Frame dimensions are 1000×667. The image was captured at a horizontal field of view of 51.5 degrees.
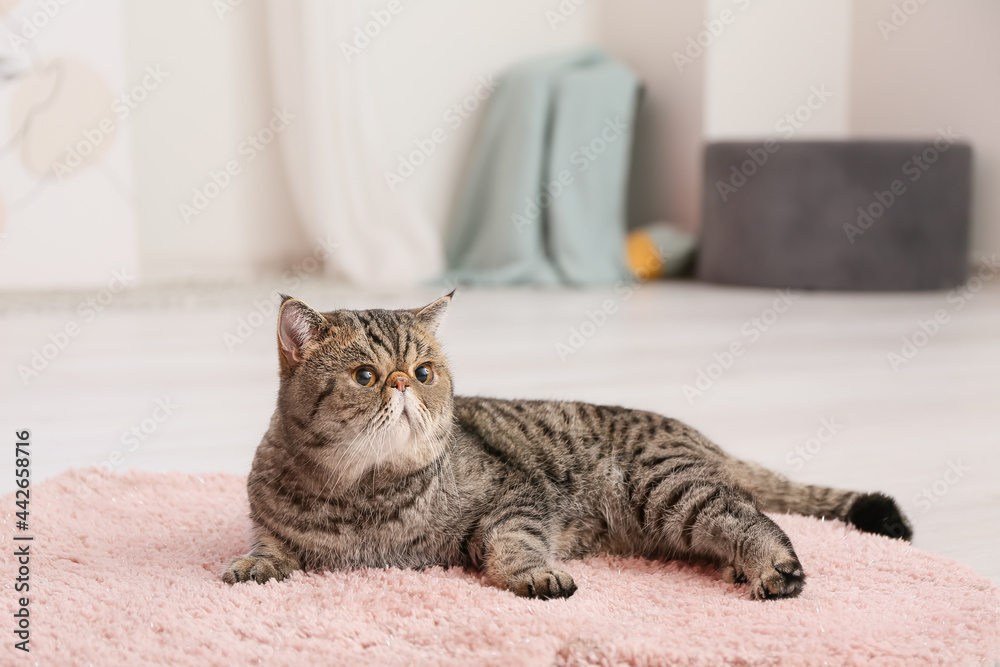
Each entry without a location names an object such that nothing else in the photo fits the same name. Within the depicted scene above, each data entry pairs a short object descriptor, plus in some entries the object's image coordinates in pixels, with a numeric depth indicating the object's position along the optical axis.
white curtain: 4.28
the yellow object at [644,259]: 4.79
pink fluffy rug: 1.05
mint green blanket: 4.62
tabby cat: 1.22
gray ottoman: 4.21
